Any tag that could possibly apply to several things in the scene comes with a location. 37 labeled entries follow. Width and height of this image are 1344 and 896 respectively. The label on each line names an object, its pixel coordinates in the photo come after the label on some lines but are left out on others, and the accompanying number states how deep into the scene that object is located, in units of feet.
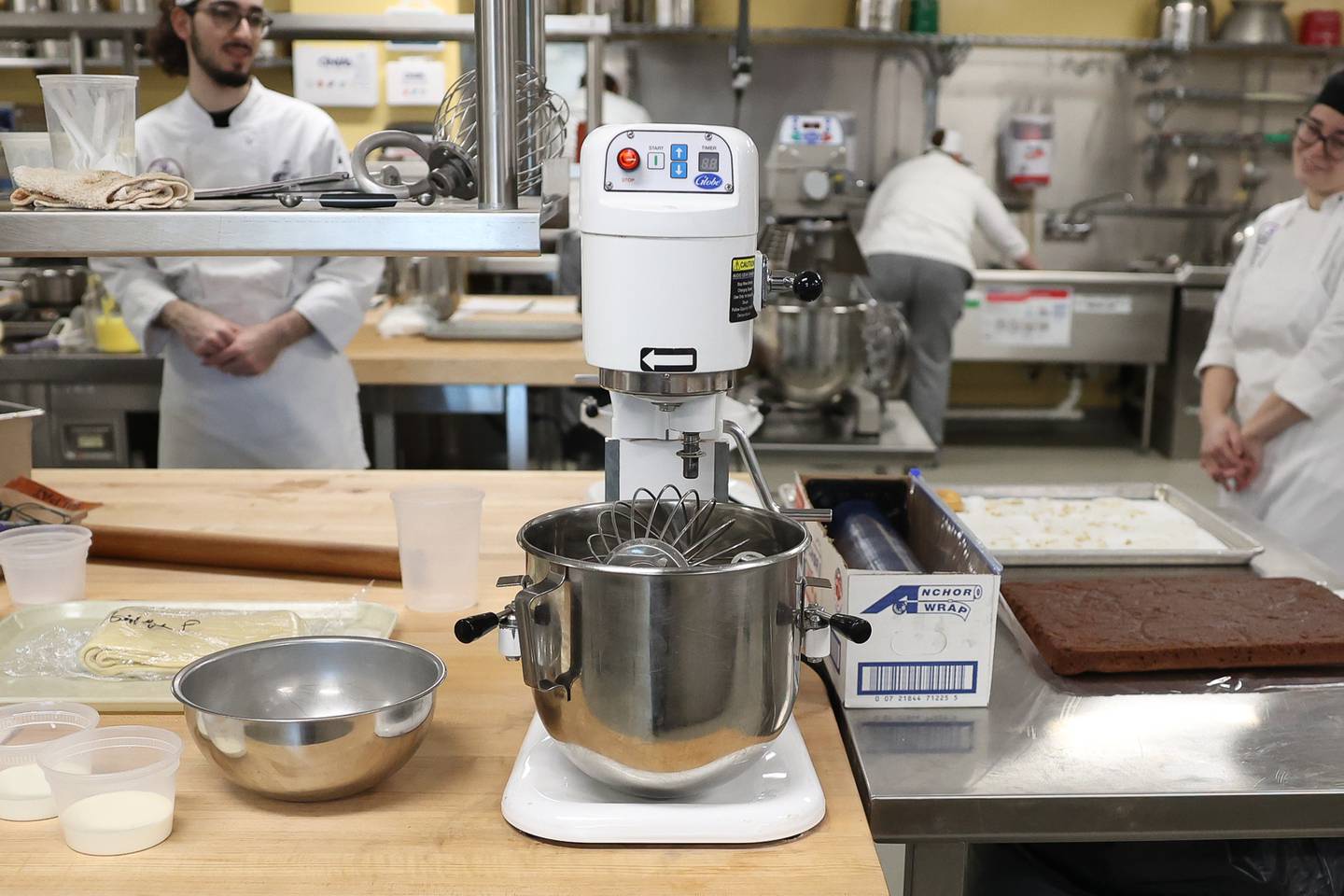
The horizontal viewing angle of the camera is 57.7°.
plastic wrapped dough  4.21
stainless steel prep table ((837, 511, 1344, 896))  3.64
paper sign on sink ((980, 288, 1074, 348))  19.94
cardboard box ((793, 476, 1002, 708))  4.06
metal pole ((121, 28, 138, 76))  11.96
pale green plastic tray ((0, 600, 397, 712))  4.02
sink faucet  21.95
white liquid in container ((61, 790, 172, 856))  3.21
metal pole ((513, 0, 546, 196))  4.55
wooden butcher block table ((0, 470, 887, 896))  3.12
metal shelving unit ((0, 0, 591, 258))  3.71
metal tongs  4.27
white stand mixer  3.24
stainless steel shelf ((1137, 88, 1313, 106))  21.22
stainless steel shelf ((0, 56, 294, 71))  19.24
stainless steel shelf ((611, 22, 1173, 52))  20.26
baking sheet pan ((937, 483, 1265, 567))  5.67
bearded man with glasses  9.02
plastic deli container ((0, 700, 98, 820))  3.41
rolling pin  5.39
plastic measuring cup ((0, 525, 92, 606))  4.88
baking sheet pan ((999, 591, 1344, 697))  4.43
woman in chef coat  8.28
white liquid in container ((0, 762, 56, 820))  3.41
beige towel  3.80
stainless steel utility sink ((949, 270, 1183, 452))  19.83
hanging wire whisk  4.73
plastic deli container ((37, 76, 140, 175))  3.91
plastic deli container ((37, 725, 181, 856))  3.22
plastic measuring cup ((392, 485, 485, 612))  4.96
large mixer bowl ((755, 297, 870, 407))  9.91
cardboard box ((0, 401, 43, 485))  5.87
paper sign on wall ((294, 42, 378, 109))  18.40
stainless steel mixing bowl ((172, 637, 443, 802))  3.31
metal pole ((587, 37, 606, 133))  9.20
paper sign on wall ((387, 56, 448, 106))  18.35
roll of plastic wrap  4.78
